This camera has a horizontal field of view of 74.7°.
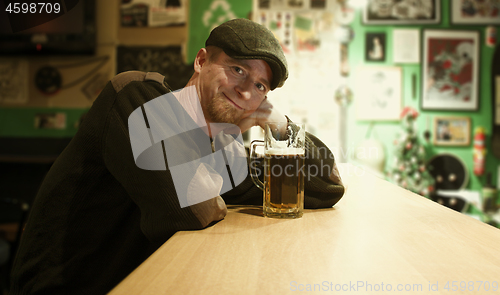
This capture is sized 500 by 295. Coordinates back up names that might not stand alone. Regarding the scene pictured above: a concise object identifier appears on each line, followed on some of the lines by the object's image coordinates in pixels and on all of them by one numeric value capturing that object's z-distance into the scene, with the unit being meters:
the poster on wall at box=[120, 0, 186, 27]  2.97
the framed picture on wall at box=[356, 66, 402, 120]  2.95
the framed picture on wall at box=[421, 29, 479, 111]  2.94
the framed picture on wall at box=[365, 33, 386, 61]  2.95
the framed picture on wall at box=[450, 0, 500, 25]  2.93
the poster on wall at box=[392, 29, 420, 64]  2.93
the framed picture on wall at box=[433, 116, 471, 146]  2.96
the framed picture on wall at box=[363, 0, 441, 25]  2.93
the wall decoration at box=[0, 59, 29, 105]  3.02
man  0.65
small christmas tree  2.79
